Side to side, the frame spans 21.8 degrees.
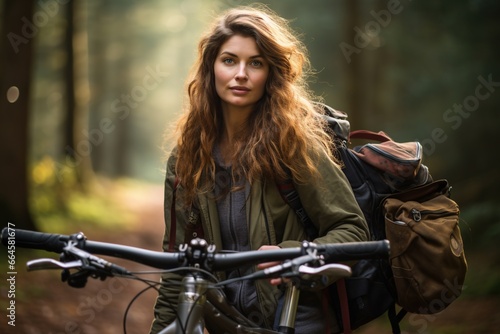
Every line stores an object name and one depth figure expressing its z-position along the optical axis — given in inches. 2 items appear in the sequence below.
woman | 271.6
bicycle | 207.9
